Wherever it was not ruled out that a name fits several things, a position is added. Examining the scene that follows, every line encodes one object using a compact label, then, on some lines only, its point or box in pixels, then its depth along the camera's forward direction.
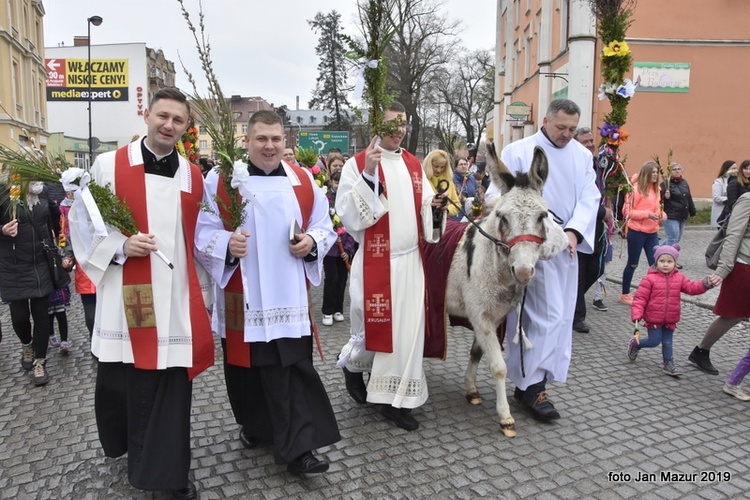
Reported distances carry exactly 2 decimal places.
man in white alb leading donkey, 4.18
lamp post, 28.26
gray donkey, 3.61
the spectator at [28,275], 5.17
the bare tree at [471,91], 49.69
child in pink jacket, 5.24
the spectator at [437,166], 6.92
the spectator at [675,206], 9.76
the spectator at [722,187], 10.07
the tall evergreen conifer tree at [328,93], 38.62
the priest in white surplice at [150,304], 3.02
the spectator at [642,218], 7.81
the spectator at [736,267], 4.79
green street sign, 23.81
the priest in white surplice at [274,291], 3.27
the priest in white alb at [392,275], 4.01
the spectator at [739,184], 7.81
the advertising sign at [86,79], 51.94
